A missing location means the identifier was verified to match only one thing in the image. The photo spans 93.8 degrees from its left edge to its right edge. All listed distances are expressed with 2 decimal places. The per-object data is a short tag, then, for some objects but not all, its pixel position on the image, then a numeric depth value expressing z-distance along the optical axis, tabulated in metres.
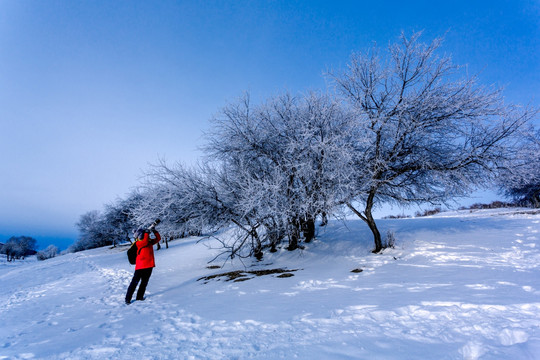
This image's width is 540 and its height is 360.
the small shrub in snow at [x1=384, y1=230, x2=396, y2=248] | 9.05
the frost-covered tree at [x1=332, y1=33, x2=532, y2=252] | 8.09
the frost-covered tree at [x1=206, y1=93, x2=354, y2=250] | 7.84
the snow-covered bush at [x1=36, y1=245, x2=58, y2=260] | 56.13
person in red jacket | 6.29
